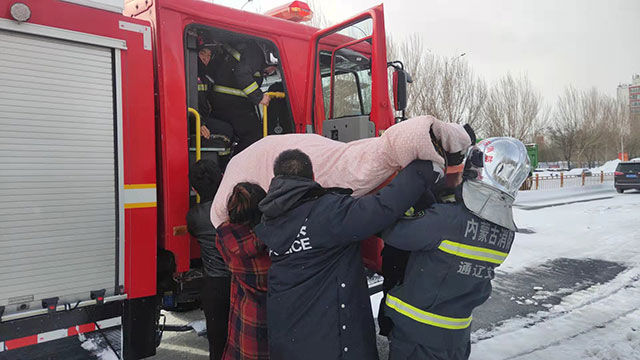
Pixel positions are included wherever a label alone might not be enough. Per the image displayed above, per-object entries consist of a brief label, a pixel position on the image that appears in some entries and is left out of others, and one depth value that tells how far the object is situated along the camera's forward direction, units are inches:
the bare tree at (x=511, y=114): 944.9
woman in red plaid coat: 87.0
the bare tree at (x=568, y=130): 1360.7
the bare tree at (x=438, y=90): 633.6
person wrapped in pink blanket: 78.9
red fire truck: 84.9
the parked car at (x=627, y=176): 657.0
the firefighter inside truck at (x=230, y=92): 127.1
